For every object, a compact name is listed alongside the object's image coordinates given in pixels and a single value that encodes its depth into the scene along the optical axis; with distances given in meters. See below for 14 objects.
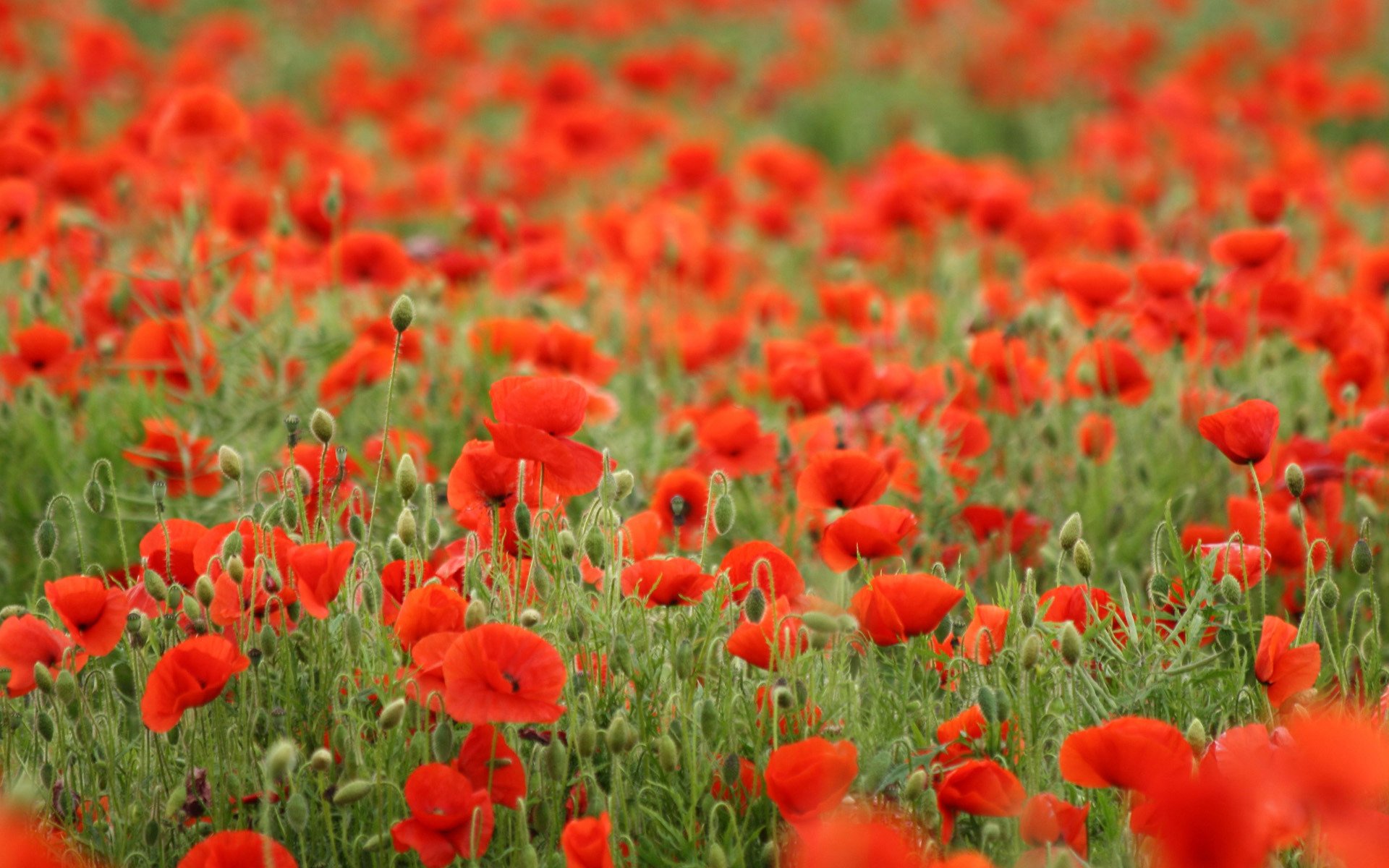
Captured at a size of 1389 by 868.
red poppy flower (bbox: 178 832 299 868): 4.88
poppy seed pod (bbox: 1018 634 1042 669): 4.99
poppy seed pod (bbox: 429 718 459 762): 4.96
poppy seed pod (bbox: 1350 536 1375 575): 5.11
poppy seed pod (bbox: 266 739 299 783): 4.88
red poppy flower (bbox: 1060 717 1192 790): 4.87
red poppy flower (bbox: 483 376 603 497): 5.05
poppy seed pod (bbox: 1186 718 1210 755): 4.98
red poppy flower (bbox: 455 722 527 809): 4.98
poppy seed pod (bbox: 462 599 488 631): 4.95
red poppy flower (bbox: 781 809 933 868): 4.74
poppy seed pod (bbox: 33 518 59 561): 5.11
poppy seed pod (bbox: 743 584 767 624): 5.02
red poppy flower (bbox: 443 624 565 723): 4.91
